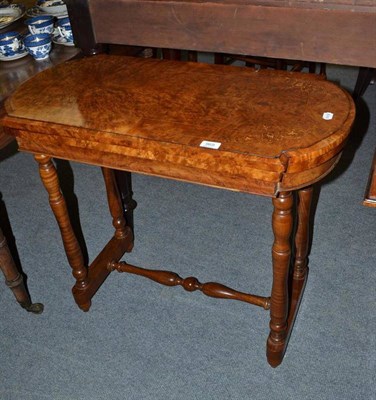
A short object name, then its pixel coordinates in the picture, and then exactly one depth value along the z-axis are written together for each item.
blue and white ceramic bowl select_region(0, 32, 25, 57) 1.67
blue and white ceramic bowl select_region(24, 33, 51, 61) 1.67
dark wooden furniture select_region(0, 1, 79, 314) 1.57
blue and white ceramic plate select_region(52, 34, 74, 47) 1.77
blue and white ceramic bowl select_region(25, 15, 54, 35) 1.73
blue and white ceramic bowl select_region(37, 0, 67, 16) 1.93
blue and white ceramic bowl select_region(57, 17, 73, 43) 1.74
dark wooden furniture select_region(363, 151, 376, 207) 1.29
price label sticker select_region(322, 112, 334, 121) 1.08
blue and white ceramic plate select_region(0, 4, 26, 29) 1.89
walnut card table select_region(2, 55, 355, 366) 1.03
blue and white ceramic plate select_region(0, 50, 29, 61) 1.71
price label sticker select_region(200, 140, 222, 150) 1.02
